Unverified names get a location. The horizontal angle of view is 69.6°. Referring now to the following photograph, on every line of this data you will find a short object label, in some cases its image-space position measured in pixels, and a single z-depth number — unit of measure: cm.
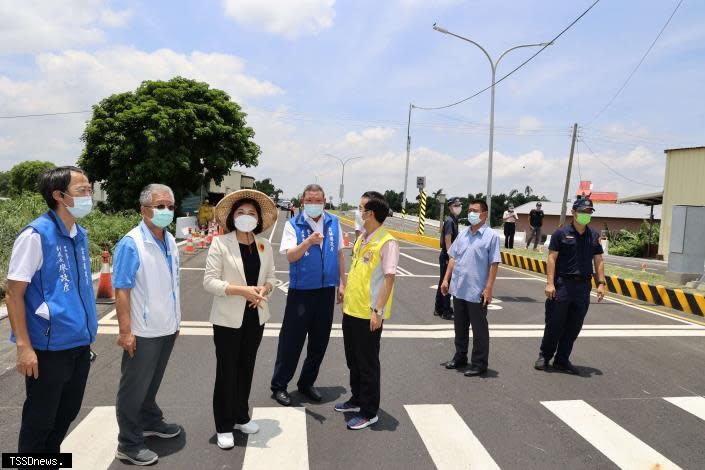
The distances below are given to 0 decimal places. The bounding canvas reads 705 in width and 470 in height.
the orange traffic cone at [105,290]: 839
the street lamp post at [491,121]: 2123
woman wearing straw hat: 356
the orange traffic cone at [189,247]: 1686
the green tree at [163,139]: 2730
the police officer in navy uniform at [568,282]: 555
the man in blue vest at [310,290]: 437
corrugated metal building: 2688
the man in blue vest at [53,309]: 271
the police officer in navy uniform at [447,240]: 792
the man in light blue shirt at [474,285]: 543
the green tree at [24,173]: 7375
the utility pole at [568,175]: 3042
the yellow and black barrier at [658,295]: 944
